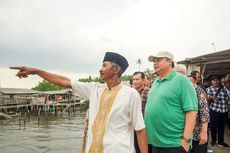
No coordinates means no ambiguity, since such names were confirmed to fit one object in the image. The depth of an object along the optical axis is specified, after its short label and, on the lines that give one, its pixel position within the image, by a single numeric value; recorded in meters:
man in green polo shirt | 2.05
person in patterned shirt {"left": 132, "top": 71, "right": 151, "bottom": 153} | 3.41
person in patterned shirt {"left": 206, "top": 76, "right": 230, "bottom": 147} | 4.60
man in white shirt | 1.72
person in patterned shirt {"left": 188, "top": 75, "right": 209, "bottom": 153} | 2.31
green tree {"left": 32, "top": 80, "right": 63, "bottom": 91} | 70.53
